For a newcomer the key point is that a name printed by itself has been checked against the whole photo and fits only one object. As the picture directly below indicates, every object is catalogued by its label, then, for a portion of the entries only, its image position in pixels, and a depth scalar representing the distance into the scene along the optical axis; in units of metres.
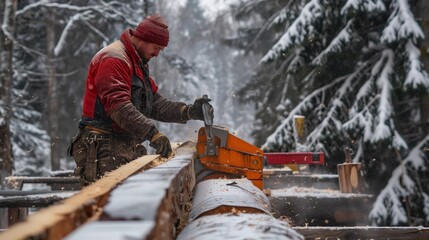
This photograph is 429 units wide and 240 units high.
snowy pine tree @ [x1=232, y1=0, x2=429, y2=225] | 9.51
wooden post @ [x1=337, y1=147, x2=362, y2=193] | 7.52
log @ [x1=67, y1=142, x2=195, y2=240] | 1.45
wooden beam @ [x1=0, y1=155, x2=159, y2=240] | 1.49
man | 4.23
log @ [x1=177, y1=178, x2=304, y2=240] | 2.10
